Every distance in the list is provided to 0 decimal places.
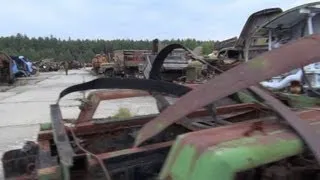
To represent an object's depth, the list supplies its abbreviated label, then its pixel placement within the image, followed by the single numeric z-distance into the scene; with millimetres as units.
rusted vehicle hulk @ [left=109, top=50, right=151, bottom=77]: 14389
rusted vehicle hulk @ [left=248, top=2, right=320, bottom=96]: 3553
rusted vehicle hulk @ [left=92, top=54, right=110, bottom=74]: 19182
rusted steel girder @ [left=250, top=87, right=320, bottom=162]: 785
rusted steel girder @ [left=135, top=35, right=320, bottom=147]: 848
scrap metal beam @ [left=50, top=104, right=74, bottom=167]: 1103
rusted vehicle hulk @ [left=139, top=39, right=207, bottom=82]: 7038
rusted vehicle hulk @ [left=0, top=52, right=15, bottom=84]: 13404
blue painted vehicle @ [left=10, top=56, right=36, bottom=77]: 17873
